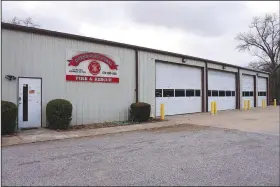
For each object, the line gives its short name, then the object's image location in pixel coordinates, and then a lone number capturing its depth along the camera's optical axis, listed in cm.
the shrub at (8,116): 998
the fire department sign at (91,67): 1324
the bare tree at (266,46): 5041
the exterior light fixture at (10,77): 1119
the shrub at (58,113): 1163
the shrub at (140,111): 1495
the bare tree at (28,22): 3078
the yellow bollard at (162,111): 1636
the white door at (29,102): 1157
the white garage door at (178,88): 1825
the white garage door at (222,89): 2327
